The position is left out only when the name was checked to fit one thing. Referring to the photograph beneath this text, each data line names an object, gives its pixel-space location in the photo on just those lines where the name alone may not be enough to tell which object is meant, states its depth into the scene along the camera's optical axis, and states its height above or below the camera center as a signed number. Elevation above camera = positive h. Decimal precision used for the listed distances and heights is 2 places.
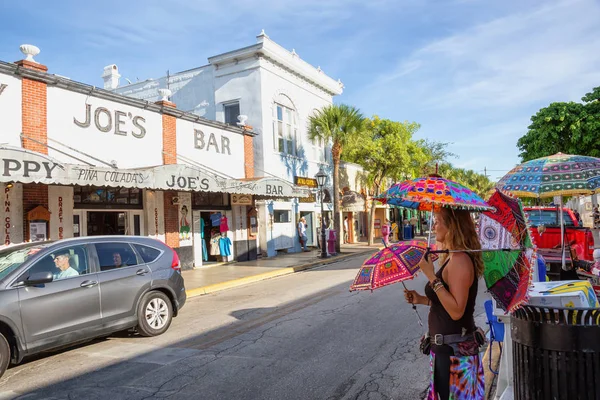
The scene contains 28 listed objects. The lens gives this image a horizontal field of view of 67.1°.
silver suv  5.54 -0.90
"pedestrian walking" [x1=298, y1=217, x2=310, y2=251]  23.28 -0.78
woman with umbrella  2.68 -0.64
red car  8.80 -0.75
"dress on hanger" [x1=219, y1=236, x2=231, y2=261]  18.00 -0.99
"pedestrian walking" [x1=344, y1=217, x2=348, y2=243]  30.12 -0.93
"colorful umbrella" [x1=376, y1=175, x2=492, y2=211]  2.75 +0.12
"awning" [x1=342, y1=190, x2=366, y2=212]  27.89 +0.83
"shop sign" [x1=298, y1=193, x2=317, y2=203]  22.54 +0.92
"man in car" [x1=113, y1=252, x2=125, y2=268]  6.91 -0.53
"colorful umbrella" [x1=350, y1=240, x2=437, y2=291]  2.75 -0.32
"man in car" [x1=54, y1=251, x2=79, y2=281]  6.15 -0.52
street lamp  19.41 +1.33
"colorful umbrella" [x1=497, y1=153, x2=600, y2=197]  5.27 +0.36
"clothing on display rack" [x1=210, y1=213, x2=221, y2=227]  17.98 +0.06
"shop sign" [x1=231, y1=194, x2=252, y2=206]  18.92 +0.86
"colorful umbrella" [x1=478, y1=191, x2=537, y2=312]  2.84 -0.34
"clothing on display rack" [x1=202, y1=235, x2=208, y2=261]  17.95 -1.20
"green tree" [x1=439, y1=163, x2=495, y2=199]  59.01 +4.49
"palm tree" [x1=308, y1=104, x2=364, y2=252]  22.20 +4.43
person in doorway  37.51 -0.65
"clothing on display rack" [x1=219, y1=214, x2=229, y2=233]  18.08 -0.16
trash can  2.65 -0.88
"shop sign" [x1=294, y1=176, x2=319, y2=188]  23.50 +1.94
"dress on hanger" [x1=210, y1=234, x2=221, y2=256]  18.05 -0.94
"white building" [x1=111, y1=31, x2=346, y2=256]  21.17 +5.82
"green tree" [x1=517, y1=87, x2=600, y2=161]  21.72 +3.92
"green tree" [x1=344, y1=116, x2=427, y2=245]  28.00 +3.99
